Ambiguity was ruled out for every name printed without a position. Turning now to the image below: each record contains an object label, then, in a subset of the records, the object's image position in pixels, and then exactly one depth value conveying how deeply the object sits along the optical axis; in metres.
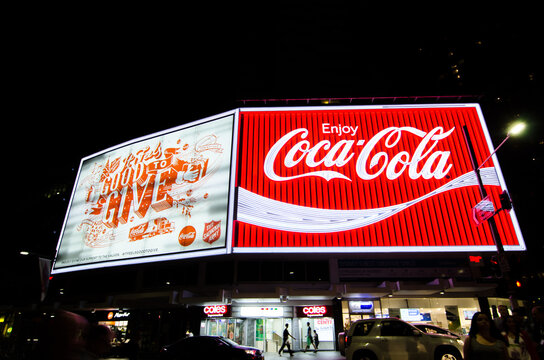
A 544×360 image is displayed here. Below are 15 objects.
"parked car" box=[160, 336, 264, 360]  12.41
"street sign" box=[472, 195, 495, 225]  11.58
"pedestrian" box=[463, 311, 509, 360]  4.62
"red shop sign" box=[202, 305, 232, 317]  20.17
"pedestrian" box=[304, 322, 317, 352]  20.12
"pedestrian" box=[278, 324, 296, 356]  18.20
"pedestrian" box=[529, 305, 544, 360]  6.14
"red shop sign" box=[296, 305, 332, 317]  20.80
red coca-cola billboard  15.80
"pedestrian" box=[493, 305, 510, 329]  6.14
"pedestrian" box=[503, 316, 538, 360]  5.63
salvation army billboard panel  16.94
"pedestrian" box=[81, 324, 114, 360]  3.91
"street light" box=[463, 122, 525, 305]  9.54
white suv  10.67
